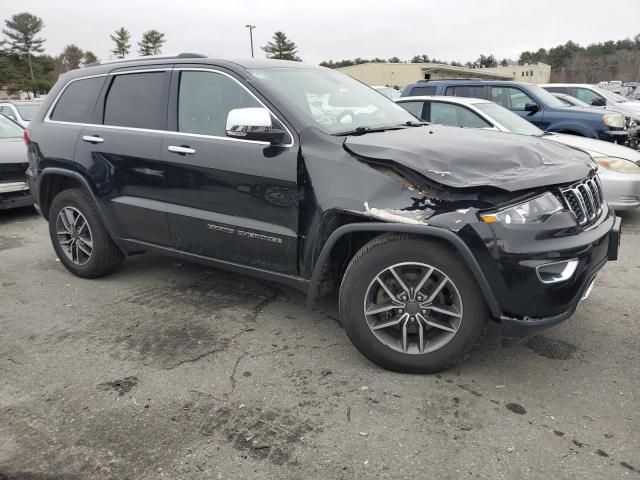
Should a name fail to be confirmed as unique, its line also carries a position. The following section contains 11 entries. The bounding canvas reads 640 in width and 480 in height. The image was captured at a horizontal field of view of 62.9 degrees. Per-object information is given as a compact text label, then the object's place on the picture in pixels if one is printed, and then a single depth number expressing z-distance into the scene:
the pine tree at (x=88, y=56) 82.77
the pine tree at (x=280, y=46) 80.31
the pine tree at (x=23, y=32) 72.12
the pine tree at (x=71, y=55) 82.44
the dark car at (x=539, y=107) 8.21
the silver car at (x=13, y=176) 7.17
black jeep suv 2.70
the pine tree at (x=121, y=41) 78.94
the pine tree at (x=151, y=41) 77.06
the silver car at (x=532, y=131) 6.06
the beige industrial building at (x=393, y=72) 59.82
